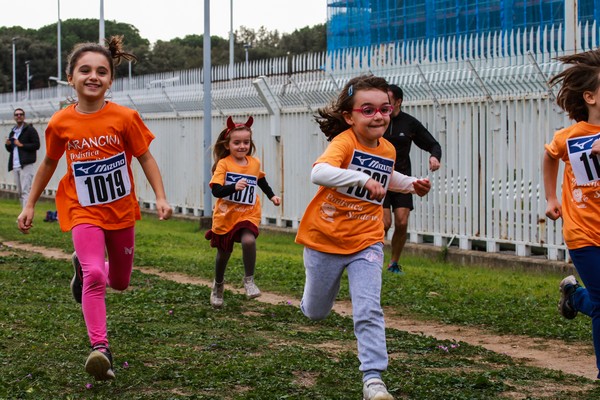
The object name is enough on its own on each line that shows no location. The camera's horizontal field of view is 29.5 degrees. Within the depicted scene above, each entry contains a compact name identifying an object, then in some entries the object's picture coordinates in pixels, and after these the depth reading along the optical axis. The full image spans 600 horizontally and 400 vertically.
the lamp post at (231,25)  47.05
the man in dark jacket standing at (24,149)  22.73
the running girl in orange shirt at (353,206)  6.36
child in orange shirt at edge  6.39
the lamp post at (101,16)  31.07
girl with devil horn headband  10.34
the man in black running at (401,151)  12.63
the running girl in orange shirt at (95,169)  7.00
